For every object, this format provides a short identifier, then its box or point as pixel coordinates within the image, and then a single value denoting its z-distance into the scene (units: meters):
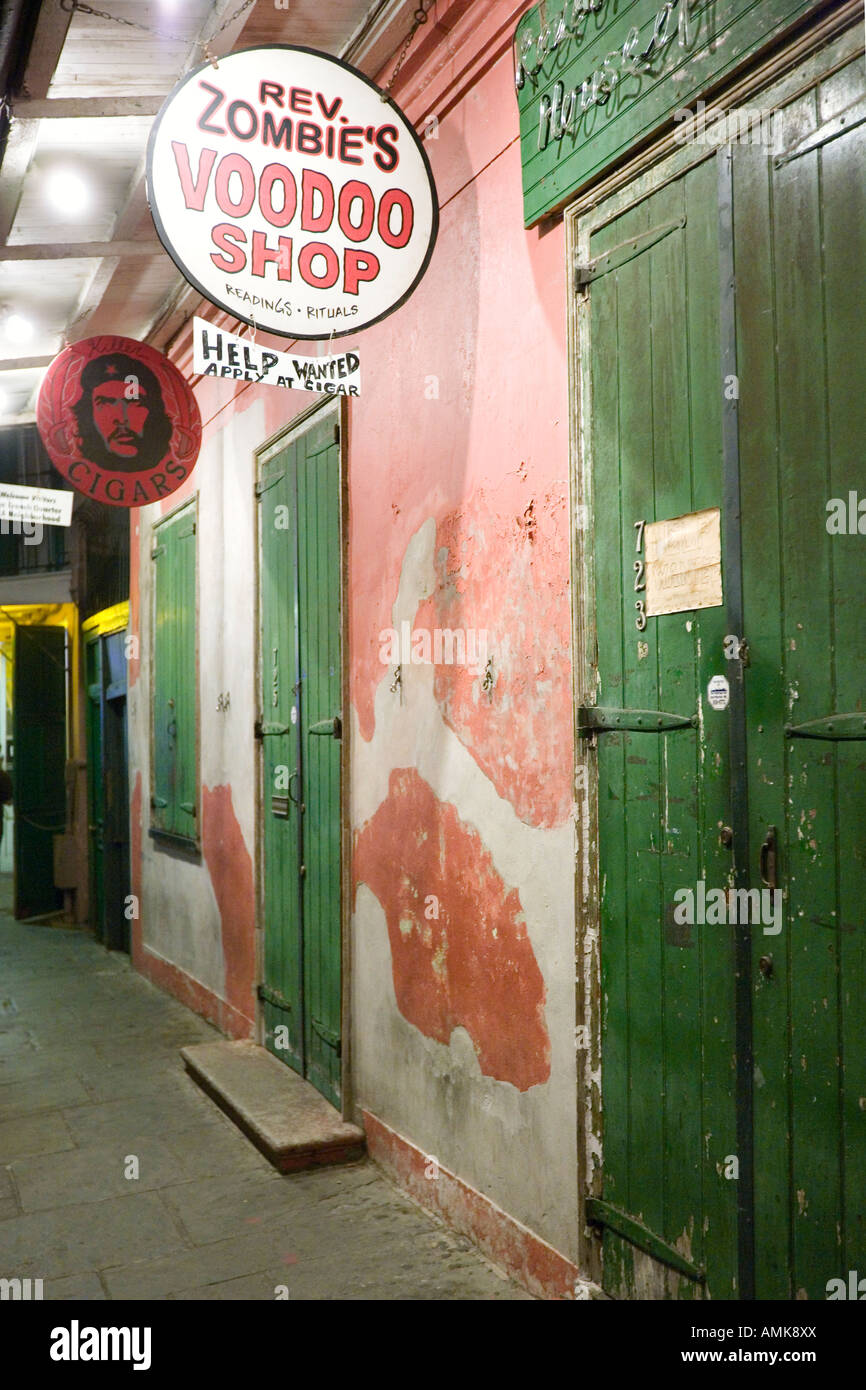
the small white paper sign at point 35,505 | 6.96
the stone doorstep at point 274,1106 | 4.38
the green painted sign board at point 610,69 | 2.51
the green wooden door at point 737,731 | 2.26
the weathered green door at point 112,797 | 9.47
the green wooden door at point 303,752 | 4.90
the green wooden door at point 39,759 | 11.23
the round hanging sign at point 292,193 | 3.06
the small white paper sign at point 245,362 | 3.31
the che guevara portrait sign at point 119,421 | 5.79
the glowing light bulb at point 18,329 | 6.74
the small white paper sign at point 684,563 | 2.61
